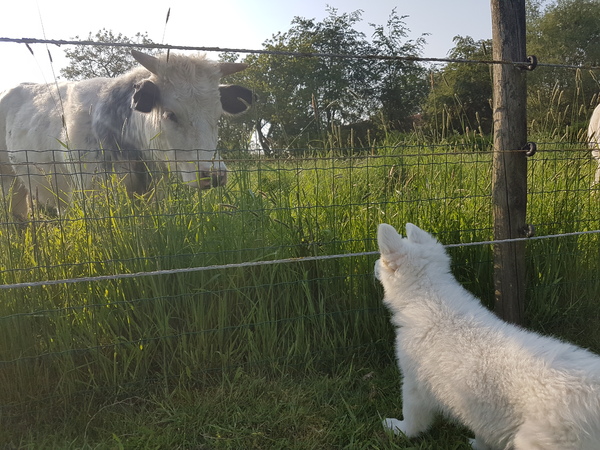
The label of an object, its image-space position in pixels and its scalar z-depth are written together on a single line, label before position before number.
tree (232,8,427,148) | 19.31
